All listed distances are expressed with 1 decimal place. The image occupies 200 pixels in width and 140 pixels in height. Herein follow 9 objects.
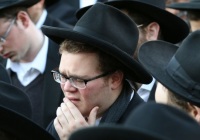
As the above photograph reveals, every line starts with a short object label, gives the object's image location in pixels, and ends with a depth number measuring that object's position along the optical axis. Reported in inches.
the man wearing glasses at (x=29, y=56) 392.3
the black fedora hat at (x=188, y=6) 412.8
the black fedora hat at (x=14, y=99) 279.4
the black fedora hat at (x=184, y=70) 242.1
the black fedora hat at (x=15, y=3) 407.3
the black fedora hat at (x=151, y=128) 162.9
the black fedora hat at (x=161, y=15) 385.8
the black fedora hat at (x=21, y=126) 249.6
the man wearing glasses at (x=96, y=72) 275.5
